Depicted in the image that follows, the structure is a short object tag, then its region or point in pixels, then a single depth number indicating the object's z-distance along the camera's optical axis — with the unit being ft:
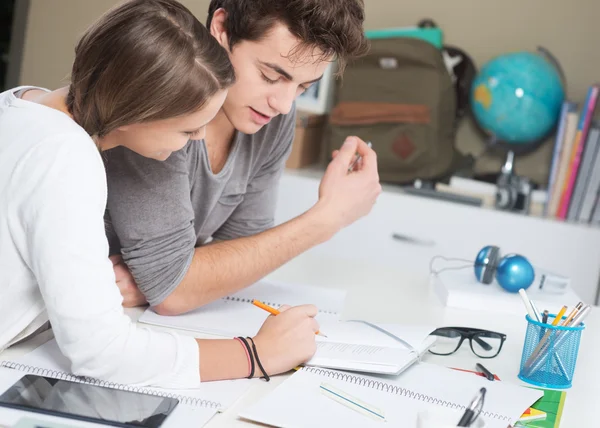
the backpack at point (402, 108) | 8.98
